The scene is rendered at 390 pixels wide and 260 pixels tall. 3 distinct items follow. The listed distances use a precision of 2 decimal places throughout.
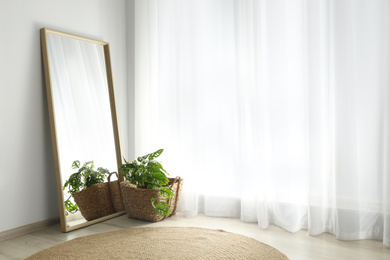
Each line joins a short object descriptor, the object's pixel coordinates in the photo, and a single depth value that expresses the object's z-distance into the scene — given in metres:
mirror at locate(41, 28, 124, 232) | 2.47
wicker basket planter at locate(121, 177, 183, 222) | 2.53
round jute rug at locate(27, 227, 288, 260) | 1.93
